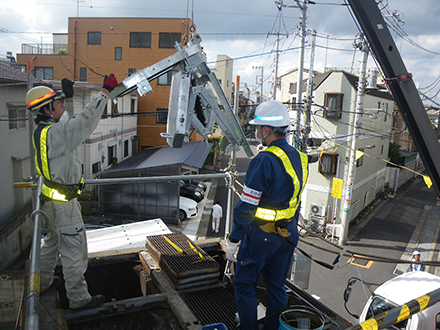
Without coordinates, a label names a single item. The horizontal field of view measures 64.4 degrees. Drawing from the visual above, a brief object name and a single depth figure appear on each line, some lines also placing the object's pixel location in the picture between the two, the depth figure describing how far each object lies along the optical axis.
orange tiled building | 26.81
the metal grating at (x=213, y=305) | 3.40
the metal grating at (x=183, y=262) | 3.83
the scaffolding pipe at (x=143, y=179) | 4.20
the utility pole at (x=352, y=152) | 15.62
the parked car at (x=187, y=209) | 19.02
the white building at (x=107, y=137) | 18.50
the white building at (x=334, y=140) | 18.47
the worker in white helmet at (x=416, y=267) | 10.97
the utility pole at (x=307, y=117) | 13.58
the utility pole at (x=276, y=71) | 29.17
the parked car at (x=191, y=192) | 21.84
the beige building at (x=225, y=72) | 48.62
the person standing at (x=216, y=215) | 17.08
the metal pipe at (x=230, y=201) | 4.83
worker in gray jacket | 3.12
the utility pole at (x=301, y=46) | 15.56
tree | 29.91
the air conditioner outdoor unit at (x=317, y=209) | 19.61
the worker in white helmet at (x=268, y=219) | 2.76
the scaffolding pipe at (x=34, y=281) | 1.59
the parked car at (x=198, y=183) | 24.40
